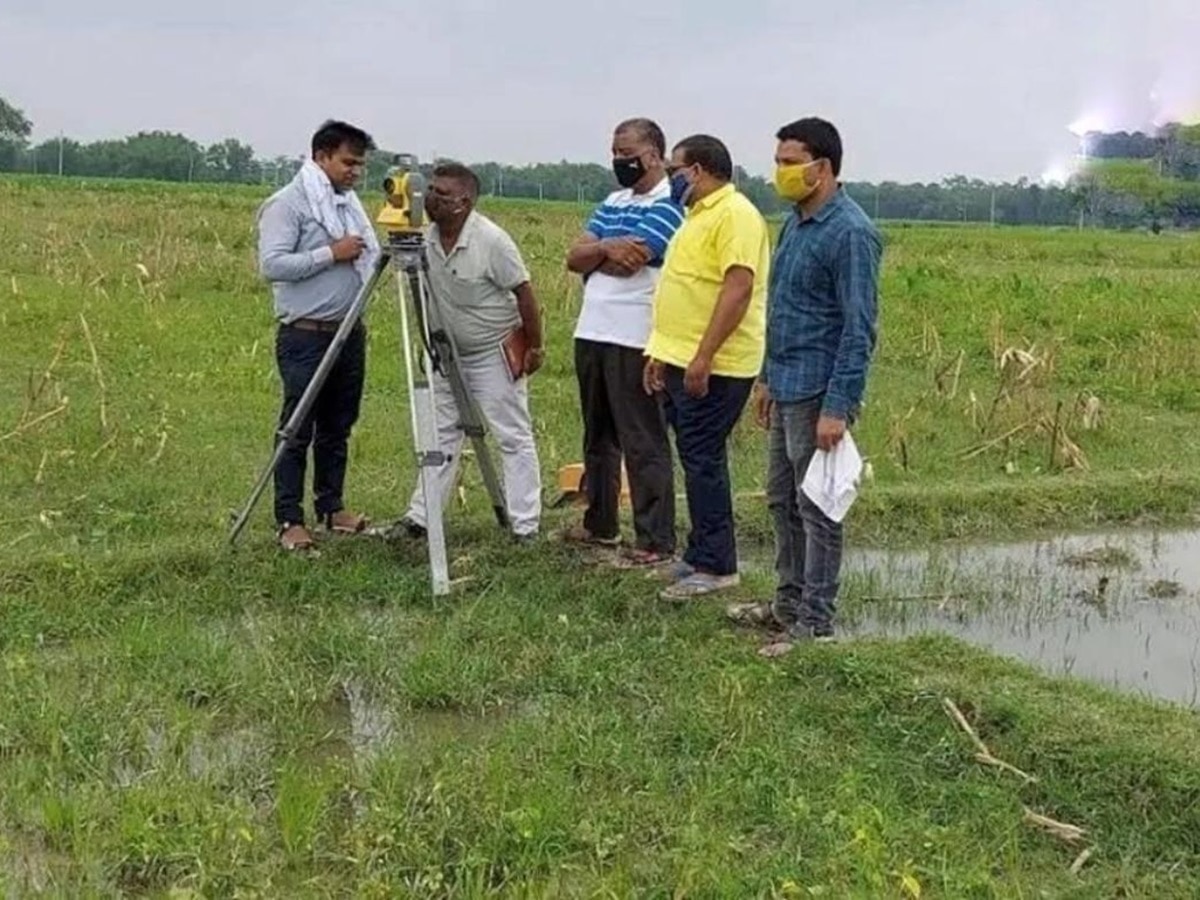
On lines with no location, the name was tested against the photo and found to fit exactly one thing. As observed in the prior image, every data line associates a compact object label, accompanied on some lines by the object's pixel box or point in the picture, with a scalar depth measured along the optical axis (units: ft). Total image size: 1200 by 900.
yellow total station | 17.25
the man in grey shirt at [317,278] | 18.43
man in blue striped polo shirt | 18.20
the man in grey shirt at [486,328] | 18.72
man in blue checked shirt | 14.93
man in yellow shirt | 16.52
